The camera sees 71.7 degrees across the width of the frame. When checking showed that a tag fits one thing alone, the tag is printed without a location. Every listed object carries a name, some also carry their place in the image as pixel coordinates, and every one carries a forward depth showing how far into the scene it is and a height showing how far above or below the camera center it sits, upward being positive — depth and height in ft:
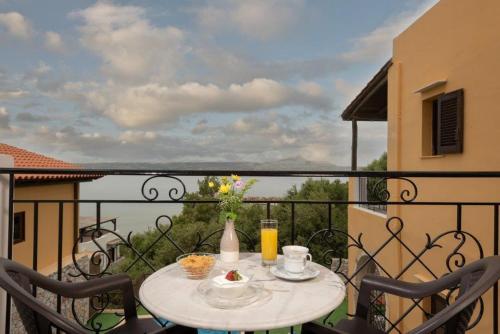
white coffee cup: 4.34 -1.13
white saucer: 4.21 -1.30
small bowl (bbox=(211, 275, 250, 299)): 3.59 -1.24
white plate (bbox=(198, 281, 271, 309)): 3.48 -1.35
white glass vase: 4.89 -1.05
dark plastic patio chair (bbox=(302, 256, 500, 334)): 3.09 -1.37
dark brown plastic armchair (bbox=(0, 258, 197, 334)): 3.10 -1.44
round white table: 3.15 -1.37
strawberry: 3.74 -1.16
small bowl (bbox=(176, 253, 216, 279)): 4.27 -1.20
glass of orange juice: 4.84 -1.05
